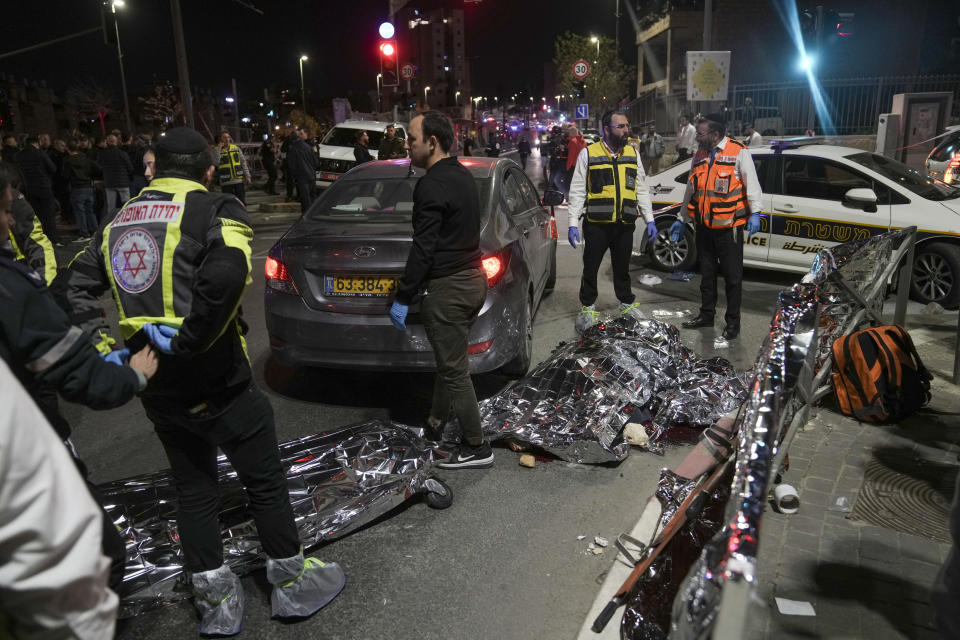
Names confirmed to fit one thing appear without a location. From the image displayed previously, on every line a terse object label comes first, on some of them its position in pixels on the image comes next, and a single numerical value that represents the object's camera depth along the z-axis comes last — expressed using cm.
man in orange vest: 638
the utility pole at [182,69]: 1525
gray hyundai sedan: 467
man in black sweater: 376
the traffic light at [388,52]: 1969
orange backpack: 463
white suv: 1728
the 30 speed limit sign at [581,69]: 2416
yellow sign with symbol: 1319
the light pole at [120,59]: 1728
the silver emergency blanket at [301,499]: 324
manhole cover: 354
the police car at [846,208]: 743
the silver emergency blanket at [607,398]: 446
